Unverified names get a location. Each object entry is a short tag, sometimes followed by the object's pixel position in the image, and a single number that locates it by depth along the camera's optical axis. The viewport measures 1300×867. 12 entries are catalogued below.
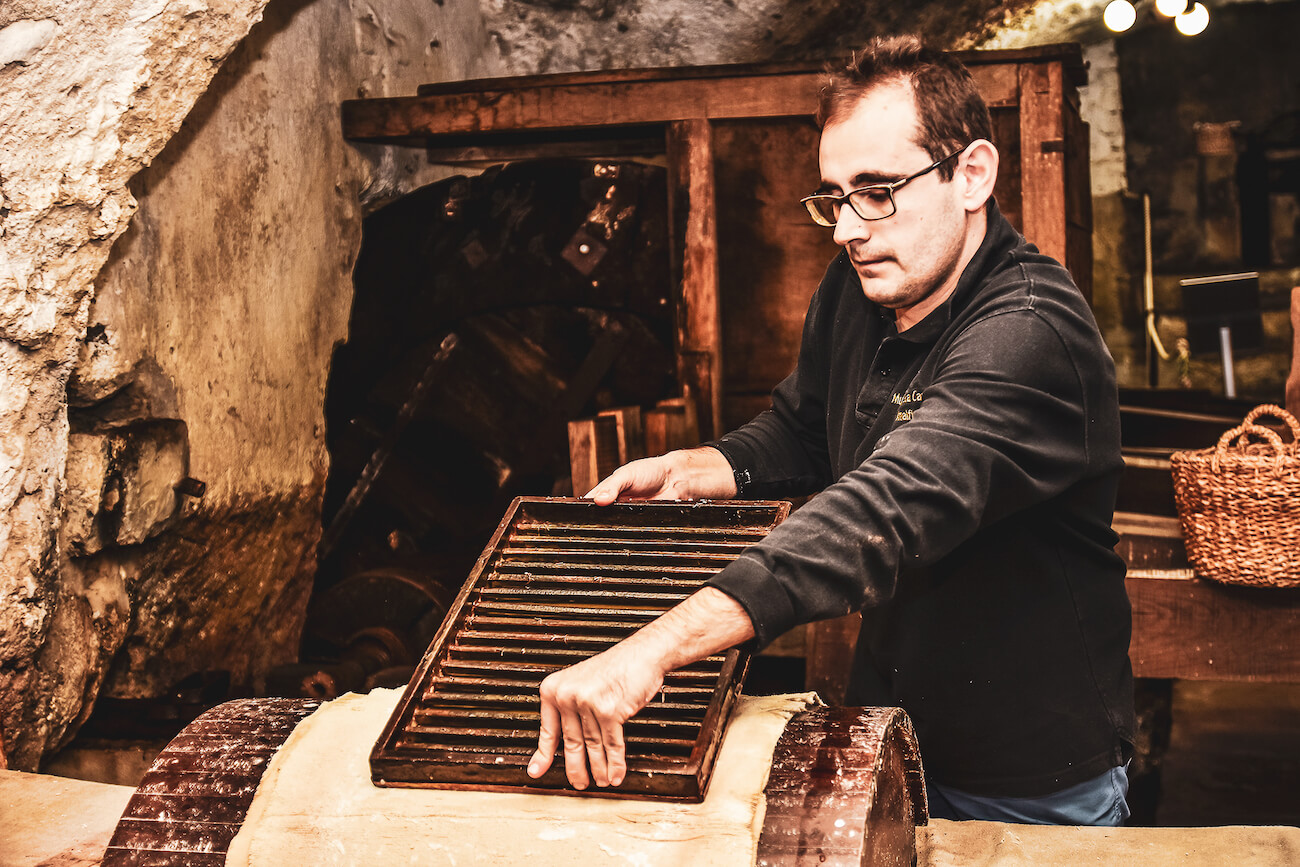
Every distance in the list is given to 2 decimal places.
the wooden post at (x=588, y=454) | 3.45
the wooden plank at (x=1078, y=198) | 3.73
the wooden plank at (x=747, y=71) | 3.59
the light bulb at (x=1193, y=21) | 8.40
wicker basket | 3.10
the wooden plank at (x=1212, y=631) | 3.29
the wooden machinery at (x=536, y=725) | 1.33
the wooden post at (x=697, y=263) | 3.89
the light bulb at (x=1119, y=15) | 7.39
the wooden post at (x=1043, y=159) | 3.57
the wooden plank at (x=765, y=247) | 3.88
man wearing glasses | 1.52
